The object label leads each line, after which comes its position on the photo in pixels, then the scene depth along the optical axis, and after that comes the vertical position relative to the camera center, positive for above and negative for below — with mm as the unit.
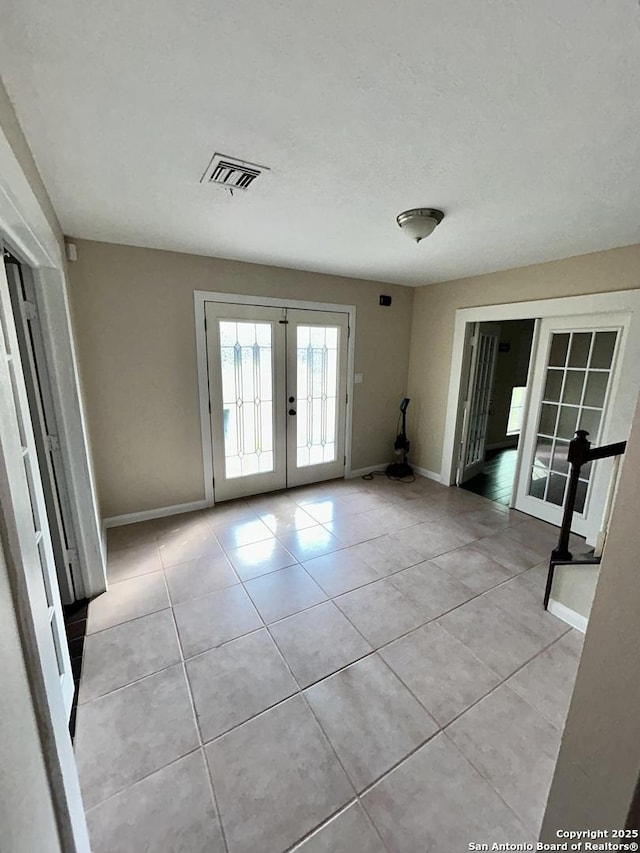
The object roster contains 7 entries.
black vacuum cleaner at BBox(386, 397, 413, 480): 4410 -1392
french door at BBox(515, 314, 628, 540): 2713 -414
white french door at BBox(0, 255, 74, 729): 755 -436
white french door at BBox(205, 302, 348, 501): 3305 -419
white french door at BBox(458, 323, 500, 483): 3936 -492
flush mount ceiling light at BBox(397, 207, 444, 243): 1951 +765
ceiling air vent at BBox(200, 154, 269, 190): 1502 +818
